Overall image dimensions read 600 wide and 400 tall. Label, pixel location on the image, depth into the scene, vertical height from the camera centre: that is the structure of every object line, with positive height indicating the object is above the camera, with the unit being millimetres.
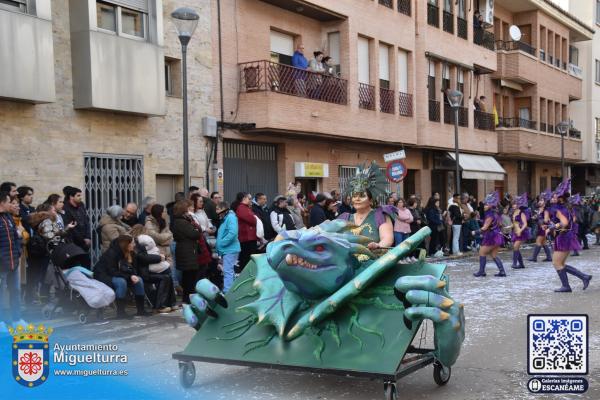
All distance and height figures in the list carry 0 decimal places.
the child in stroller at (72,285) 10297 -1370
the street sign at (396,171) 18672 +169
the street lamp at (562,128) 33062 +1990
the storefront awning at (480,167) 28469 +345
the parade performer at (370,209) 7379 -303
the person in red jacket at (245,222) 13258 -715
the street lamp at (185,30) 12406 +2481
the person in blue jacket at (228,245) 12391 -1019
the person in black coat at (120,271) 10578 -1197
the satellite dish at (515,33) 32688 +6062
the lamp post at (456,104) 22875 +2162
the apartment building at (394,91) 19234 +2745
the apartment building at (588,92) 42000 +4570
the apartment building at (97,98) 13391 +1660
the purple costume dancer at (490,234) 15852 -1194
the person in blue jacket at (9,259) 9375 -901
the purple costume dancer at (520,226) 17188 -1128
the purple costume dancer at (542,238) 16378 -1472
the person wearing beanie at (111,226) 11665 -654
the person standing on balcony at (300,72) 20066 +2815
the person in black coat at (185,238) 11602 -838
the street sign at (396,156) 18703 +531
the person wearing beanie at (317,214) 15992 -719
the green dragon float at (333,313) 6059 -1100
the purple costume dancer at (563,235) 13039 -1028
